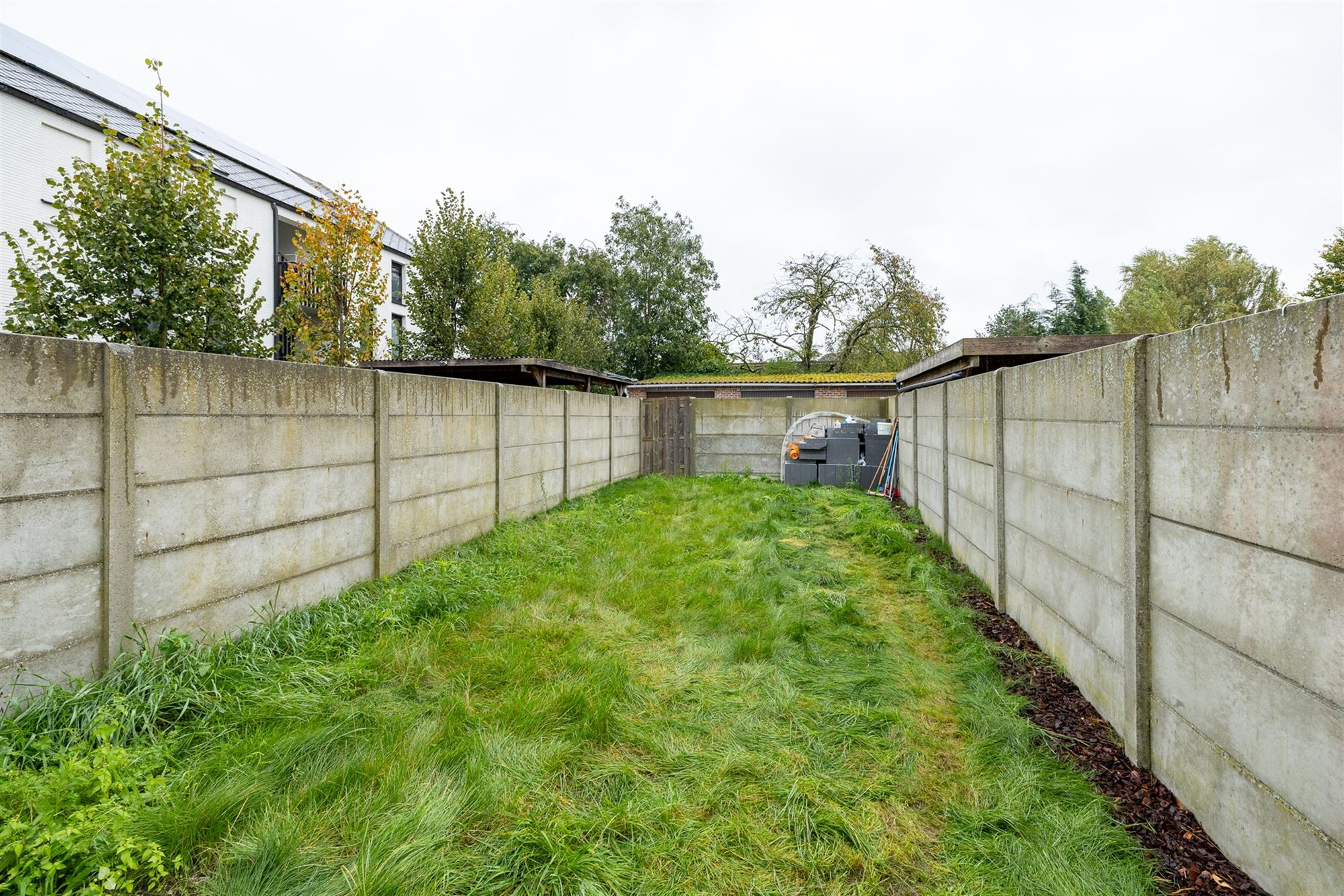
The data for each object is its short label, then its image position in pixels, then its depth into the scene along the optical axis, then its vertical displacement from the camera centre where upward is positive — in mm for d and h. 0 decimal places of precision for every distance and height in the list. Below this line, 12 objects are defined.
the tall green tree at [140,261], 5477 +1785
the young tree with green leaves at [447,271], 14016 +4176
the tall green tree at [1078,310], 24828 +5858
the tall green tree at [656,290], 29328 +7815
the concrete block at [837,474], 10664 -484
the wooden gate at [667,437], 12164 +224
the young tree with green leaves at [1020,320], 28219 +6482
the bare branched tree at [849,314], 24031 +5568
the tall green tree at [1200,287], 27109 +7485
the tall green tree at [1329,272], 16531 +5158
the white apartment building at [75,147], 11000 +6409
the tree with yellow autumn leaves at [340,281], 10992 +3154
